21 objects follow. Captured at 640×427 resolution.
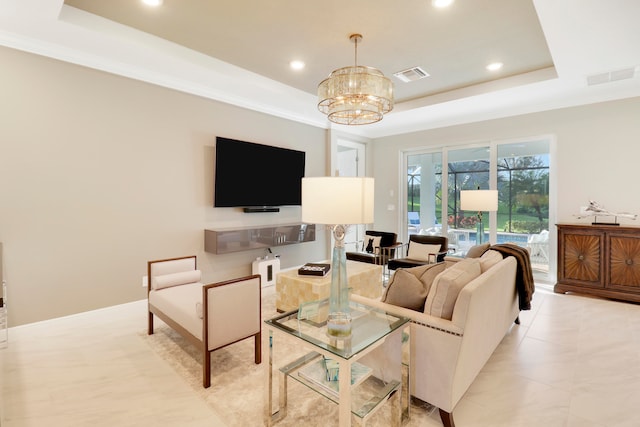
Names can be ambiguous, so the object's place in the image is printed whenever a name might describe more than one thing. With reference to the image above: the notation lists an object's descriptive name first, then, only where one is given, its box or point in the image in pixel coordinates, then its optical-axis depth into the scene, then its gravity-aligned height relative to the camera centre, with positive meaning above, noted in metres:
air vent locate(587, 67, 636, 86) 3.51 +1.58
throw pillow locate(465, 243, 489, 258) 3.04 -0.37
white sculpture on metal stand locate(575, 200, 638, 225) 4.04 +0.01
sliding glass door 4.91 +0.38
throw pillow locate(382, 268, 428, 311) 1.99 -0.50
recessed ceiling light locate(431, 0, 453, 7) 2.58 +1.72
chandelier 2.94 +1.16
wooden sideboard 3.83 -0.59
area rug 1.85 -1.19
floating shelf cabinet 4.14 -0.36
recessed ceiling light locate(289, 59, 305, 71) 3.72 +1.76
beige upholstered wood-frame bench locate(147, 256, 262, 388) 2.18 -0.75
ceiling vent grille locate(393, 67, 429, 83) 3.96 +1.79
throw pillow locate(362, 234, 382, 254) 5.06 -0.50
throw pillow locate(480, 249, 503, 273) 2.37 -0.36
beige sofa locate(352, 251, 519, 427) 1.72 -0.69
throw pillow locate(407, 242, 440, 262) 4.56 -0.56
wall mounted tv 4.34 +0.54
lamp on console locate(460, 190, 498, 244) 4.08 +0.17
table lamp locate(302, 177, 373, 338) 1.64 +0.00
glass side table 1.54 -0.88
